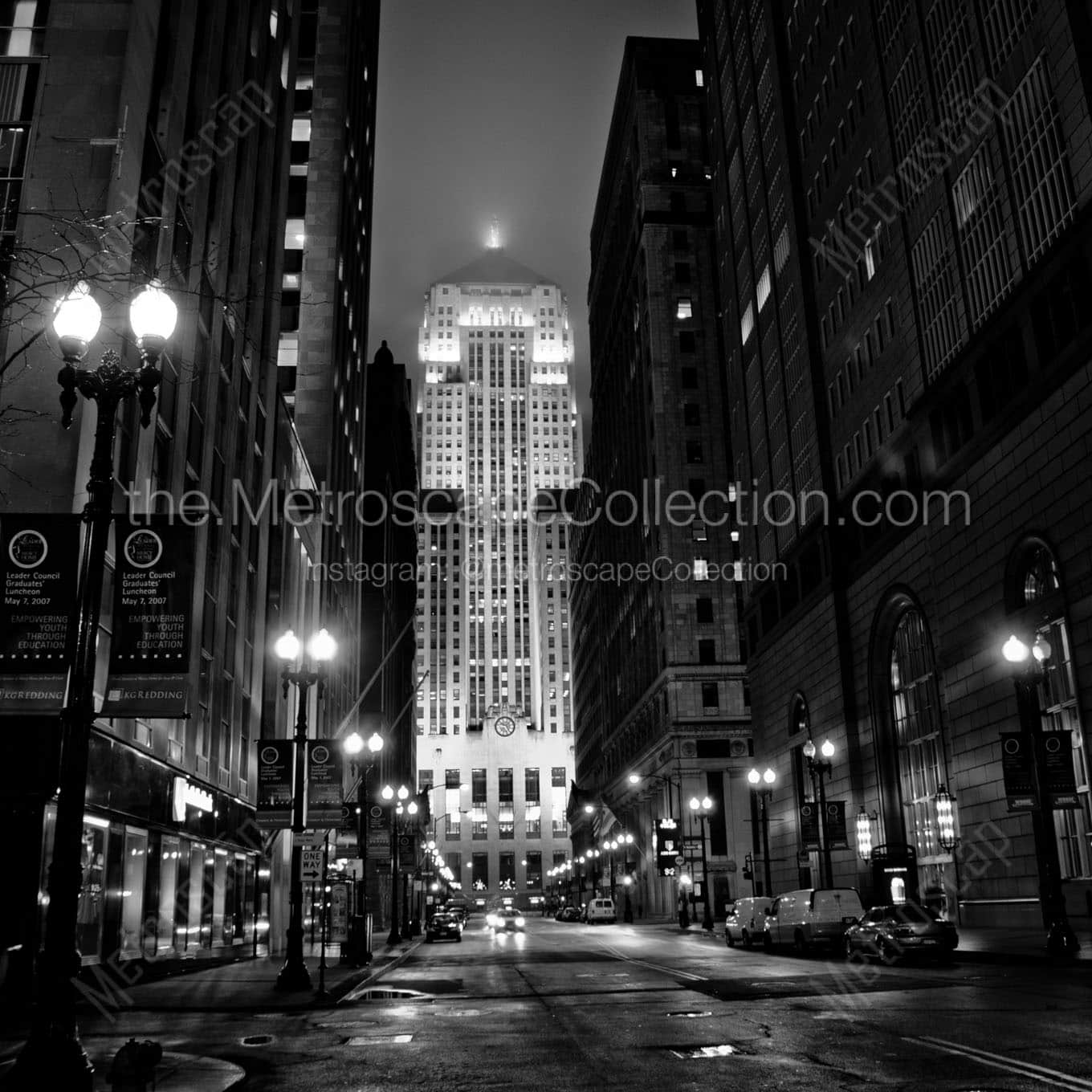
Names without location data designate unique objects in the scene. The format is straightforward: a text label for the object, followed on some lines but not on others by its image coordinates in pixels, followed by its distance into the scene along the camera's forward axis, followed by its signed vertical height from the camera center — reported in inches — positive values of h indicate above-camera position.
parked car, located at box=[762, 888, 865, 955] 1333.7 -71.9
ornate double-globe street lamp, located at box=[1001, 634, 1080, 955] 1030.4 +64.9
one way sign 964.0 -0.3
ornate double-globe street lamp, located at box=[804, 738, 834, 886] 1649.9 +122.1
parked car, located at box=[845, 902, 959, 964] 1051.3 -76.2
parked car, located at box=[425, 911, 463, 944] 2257.6 -132.3
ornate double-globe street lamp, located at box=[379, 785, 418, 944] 1909.4 +9.9
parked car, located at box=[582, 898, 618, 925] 3631.9 -169.9
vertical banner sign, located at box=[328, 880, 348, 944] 1707.7 -69.7
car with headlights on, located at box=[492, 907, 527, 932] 3417.8 -195.7
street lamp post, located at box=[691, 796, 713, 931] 2462.0 -38.5
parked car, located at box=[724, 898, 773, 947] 1545.3 -91.3
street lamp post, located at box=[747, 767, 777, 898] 2027.6 +128.3
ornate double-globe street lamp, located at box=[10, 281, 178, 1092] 381.7 +75.5
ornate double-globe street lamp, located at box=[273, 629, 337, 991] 945.5 +56.5
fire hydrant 358.9 -62.5
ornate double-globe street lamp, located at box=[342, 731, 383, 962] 1422.2 +92.2
